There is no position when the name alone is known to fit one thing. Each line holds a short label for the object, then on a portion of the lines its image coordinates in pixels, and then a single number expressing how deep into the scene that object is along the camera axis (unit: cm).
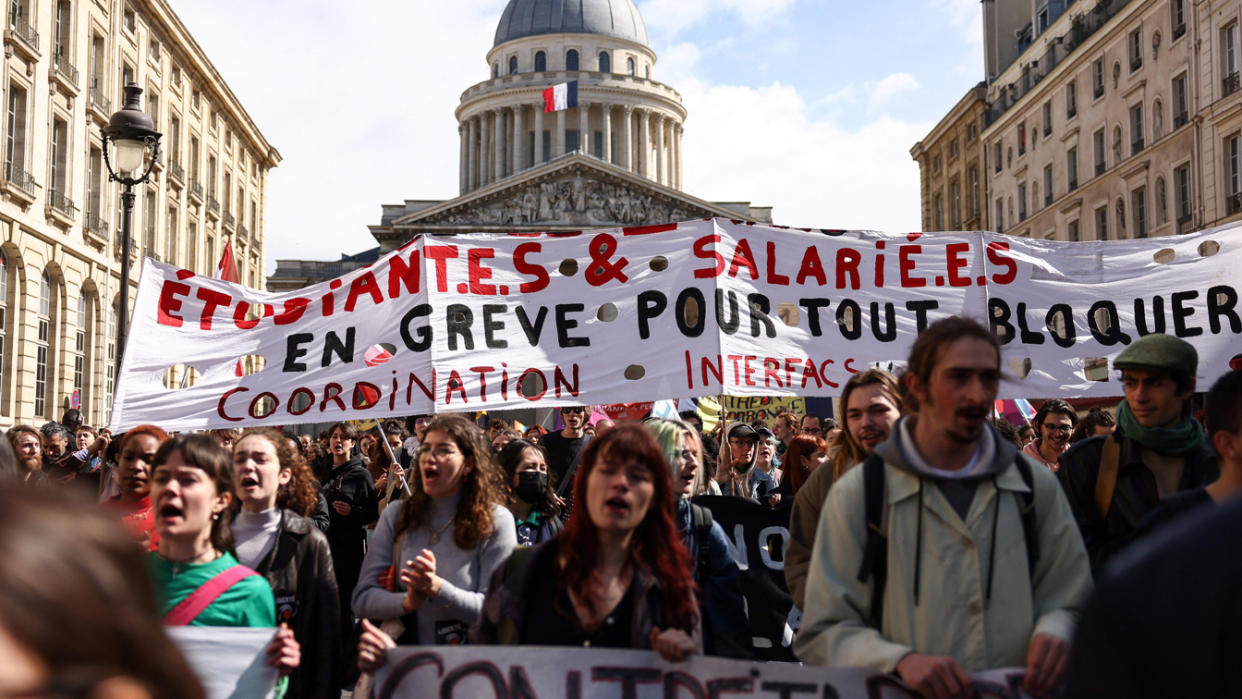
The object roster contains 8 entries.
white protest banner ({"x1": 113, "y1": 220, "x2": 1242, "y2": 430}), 566
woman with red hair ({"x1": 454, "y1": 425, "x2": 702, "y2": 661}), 295
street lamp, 1027
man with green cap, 360
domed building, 7706
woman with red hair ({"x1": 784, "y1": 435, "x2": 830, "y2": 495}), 560
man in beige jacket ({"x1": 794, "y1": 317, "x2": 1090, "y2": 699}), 249
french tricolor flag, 7156
